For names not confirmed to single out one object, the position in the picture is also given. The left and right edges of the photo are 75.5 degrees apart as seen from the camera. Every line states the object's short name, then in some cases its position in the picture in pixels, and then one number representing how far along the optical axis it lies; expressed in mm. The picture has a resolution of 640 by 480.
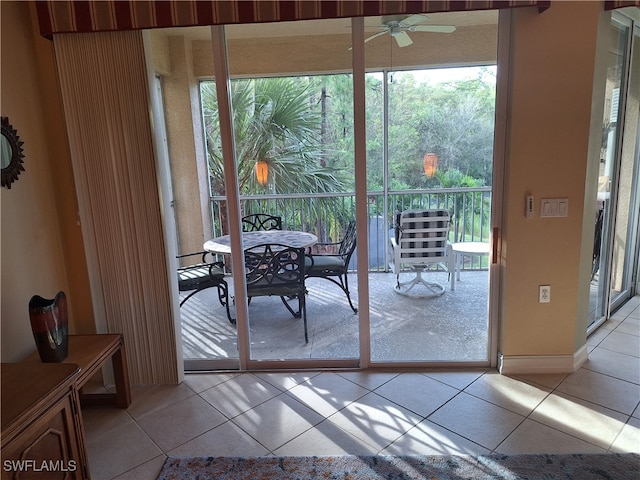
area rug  1782
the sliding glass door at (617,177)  2904
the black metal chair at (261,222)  2898
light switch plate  2402
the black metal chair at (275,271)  2855
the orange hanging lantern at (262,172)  2736
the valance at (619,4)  2127
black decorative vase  1915
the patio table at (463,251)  3395
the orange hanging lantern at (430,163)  2832
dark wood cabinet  1364
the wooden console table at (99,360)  2051
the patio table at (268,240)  2895
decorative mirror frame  2016
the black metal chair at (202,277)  3084
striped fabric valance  2109
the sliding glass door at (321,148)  2570
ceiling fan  2840
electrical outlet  2518
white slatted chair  3521
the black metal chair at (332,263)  3025
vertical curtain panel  2295
